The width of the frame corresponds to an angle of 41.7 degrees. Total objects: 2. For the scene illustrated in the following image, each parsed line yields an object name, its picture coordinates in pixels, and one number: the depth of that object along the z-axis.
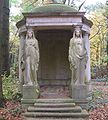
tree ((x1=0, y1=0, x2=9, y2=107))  7.68
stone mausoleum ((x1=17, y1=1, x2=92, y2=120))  4.93
